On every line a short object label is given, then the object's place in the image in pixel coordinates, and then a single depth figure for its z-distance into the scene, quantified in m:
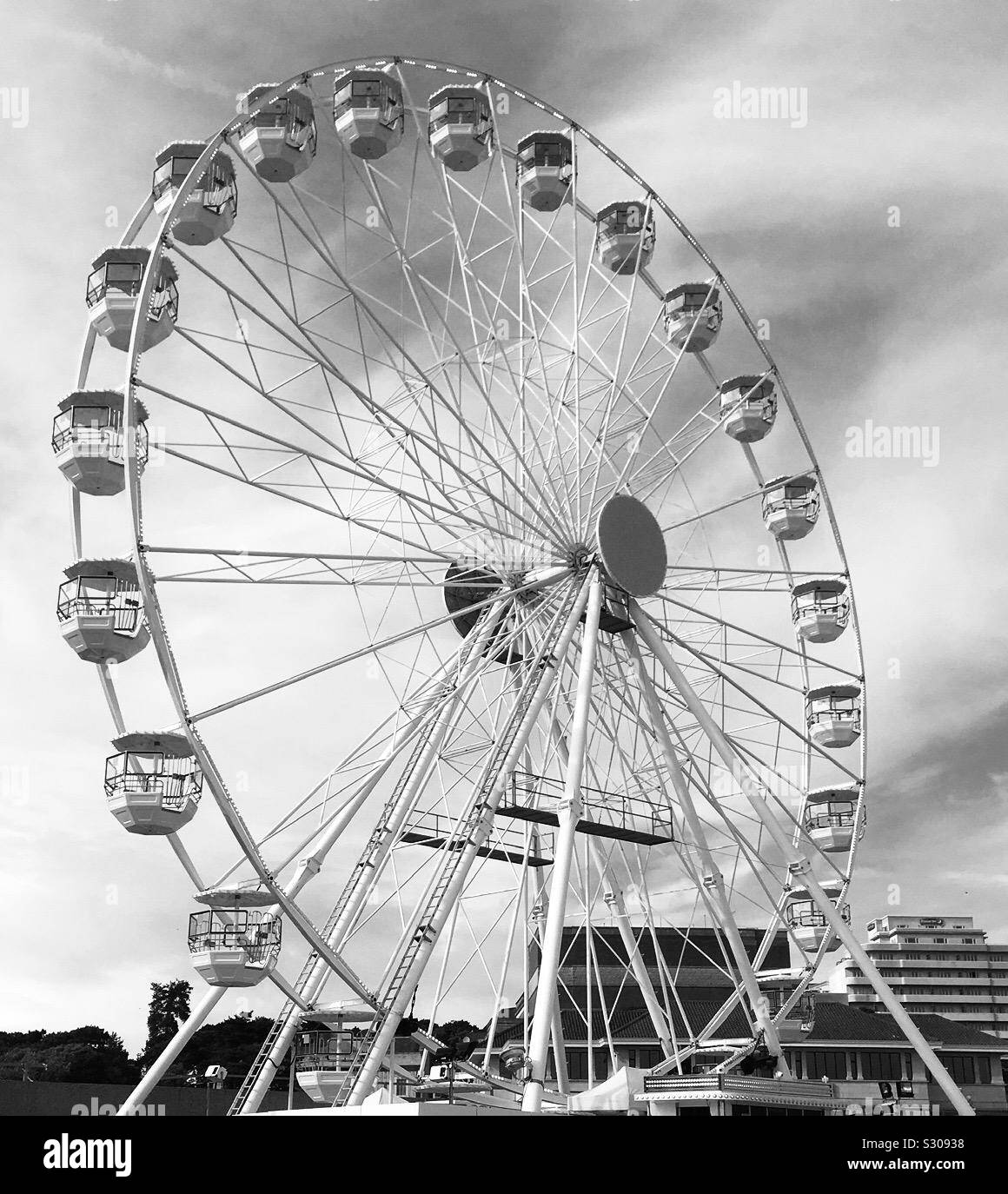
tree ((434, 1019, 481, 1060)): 72.25
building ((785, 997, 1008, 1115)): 65.88
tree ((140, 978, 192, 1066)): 82.00
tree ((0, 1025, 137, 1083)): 60.31
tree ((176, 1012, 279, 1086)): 66.81
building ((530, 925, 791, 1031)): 76.00
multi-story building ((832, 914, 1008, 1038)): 117.50
